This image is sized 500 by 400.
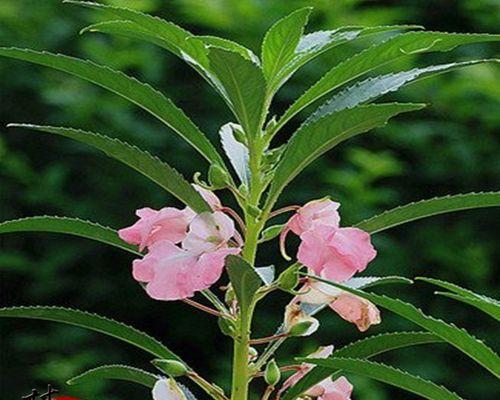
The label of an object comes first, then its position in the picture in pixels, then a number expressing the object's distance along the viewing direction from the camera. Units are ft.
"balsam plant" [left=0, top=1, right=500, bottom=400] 4.24
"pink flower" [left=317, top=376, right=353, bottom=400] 4.42
